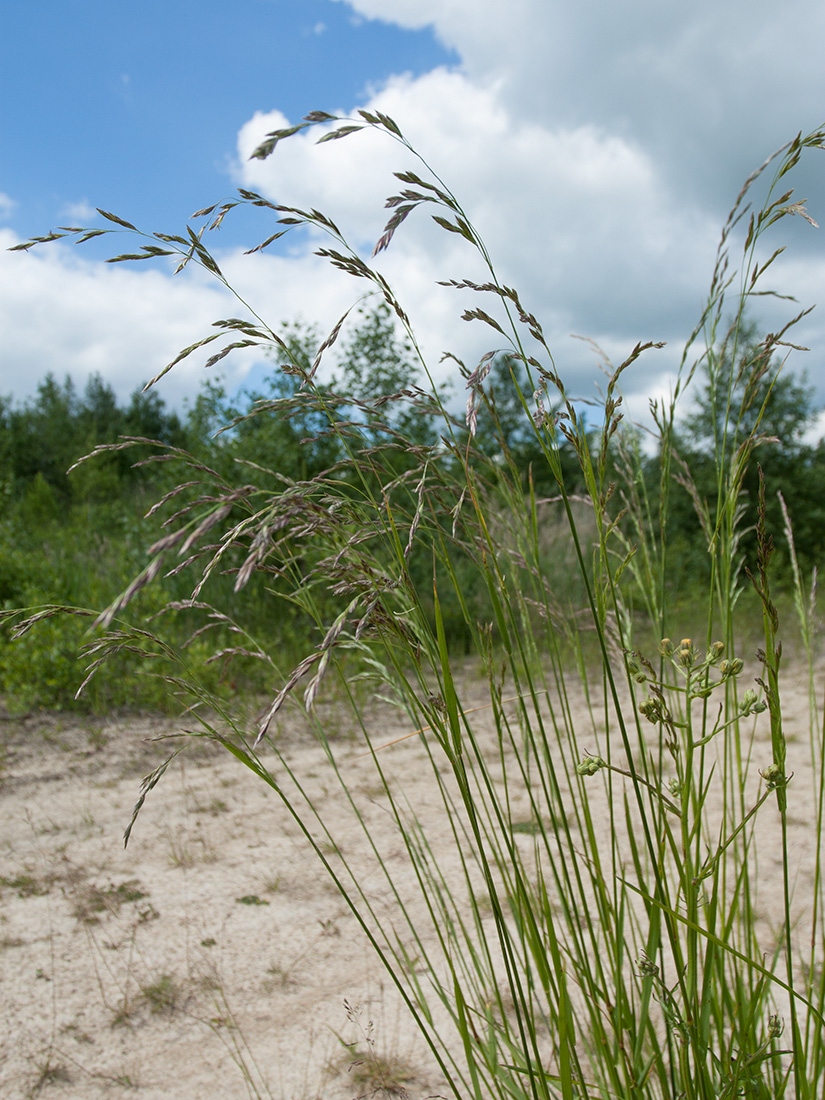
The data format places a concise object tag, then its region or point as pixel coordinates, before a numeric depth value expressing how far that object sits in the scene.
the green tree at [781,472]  8.30
